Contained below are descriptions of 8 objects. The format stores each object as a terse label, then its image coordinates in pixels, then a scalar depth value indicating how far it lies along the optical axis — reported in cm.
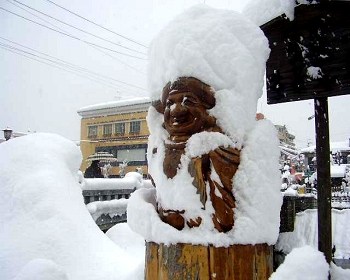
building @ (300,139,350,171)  1769
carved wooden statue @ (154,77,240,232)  115
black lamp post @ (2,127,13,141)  931
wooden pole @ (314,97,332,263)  159
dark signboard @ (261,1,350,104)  142
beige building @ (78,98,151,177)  2522
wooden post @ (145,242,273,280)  112
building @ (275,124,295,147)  2923
